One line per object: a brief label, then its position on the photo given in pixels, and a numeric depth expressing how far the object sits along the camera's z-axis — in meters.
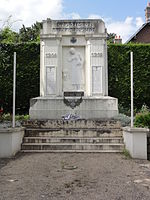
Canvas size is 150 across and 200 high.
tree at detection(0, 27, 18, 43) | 13.54
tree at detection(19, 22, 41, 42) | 33.06
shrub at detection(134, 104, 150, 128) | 7.37
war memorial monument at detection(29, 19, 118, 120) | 10.05
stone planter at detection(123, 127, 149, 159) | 6.02
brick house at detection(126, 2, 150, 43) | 22.94
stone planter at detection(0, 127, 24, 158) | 6.11
